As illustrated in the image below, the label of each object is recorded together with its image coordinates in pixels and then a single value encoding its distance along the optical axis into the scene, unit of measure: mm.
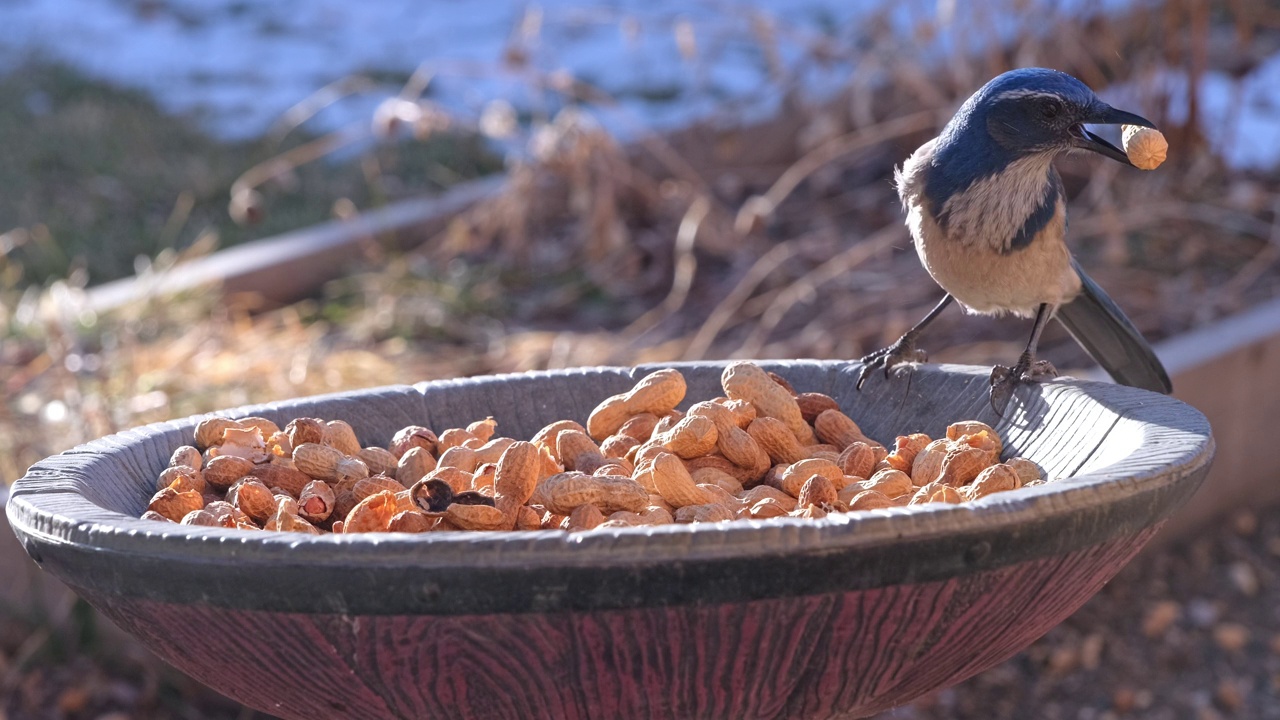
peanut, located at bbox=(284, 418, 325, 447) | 2428
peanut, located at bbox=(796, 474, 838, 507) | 2359
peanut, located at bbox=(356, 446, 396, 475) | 2428
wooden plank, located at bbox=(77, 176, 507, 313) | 4056
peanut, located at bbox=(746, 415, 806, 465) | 2443
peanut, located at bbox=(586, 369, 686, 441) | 2471
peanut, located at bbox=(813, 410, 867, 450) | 2465
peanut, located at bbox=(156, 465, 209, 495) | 2387
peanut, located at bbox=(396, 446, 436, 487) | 2419
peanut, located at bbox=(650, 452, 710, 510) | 2383
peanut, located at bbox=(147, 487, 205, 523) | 2367
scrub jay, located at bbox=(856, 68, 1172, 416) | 2468
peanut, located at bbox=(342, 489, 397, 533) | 2341
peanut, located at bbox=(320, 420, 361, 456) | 2437
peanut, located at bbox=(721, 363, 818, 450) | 2461
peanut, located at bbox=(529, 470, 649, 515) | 2358
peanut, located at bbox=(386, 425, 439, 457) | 2444
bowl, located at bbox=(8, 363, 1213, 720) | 2257
